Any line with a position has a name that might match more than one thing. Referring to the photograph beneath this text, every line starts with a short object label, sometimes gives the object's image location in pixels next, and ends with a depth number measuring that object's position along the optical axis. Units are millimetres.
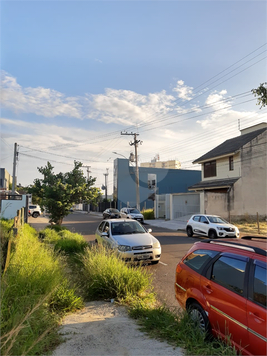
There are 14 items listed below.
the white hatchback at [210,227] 15453
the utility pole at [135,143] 34844
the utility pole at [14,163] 31291
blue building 51438
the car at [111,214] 32556
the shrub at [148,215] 35781
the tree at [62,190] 14836
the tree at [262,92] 5662
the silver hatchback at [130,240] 8319
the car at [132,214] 30022
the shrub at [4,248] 4616
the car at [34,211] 38000
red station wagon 3076
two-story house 26109
